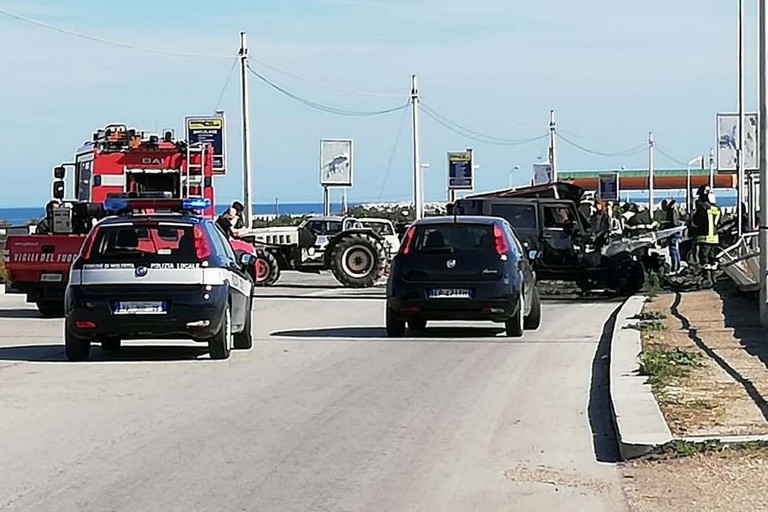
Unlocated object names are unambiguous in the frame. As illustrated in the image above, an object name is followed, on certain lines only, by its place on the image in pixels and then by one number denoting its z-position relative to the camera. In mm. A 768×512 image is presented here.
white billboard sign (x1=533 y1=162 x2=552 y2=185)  64431
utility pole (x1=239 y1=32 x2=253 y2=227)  42719
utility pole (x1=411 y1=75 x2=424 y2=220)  52125
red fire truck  28250
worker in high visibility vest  28750
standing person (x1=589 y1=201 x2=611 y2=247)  29000
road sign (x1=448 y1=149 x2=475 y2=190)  51594
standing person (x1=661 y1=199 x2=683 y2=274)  31266
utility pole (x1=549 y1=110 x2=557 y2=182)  65594
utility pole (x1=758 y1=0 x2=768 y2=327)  17141
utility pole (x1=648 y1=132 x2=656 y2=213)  80800
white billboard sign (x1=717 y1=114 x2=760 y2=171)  35844
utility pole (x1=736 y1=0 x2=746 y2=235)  34750
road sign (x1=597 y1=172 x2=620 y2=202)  64938
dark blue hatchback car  18422
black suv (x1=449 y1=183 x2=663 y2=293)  27766
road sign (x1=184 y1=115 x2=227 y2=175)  35366
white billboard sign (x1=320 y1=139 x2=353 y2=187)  44406
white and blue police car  15438
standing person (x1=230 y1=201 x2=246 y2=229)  30069
